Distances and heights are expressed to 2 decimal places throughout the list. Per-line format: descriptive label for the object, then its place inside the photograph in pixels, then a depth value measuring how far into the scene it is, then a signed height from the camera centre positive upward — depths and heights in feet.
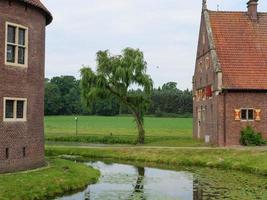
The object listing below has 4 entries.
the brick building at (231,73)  130.31 +14.02
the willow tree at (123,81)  147.54 +12.88
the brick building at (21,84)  75.92 +6.33
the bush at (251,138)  127.65 -3.46
